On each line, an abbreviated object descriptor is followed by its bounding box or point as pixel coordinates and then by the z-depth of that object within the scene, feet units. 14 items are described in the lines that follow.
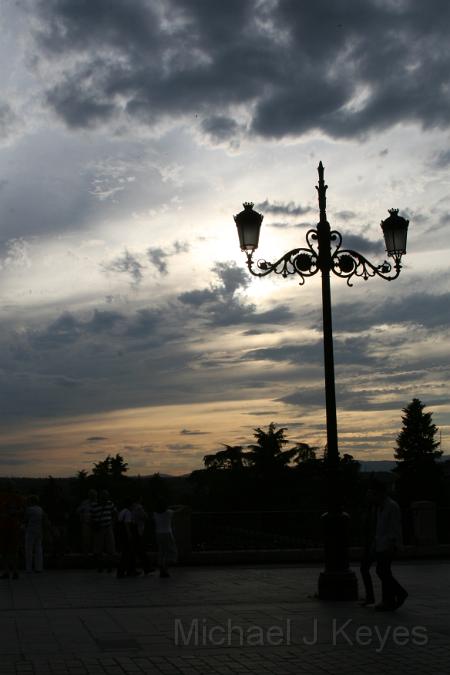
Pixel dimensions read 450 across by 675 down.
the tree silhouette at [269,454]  266.16
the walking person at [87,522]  69.15
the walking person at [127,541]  62.64
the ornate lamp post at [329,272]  45.65
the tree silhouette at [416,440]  367.66
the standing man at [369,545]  43.14
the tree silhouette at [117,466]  437.17
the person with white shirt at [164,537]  61.77
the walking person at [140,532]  63.31
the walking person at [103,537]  67.10
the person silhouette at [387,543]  41.42
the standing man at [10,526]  60.85
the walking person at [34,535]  64.59
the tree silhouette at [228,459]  273.13
